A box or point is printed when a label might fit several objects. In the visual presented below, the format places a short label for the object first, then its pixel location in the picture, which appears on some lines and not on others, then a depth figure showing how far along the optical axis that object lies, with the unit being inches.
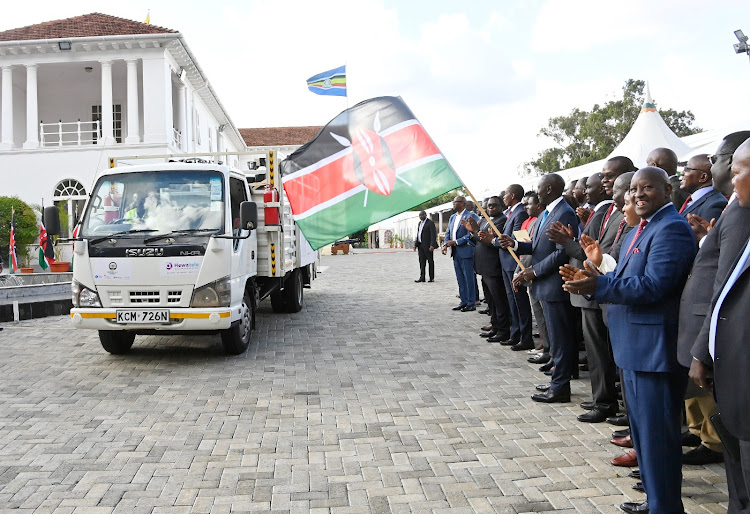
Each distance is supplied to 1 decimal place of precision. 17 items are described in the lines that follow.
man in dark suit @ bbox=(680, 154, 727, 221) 161.6
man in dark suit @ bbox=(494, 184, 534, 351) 322.7
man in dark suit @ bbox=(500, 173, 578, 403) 226.8
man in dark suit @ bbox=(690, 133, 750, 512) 94.2
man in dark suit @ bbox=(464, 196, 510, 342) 358.3
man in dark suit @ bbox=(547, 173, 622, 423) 207.3
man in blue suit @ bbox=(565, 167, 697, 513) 128.9
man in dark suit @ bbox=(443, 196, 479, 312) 471.5
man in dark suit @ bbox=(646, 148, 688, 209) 195.5
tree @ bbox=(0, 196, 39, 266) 888.3
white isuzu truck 295.7
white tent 511.5
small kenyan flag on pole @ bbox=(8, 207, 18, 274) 713.0
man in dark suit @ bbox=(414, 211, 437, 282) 679.7
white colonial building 1015.6
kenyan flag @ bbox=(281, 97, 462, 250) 233.8
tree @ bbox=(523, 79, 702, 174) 1729.8
